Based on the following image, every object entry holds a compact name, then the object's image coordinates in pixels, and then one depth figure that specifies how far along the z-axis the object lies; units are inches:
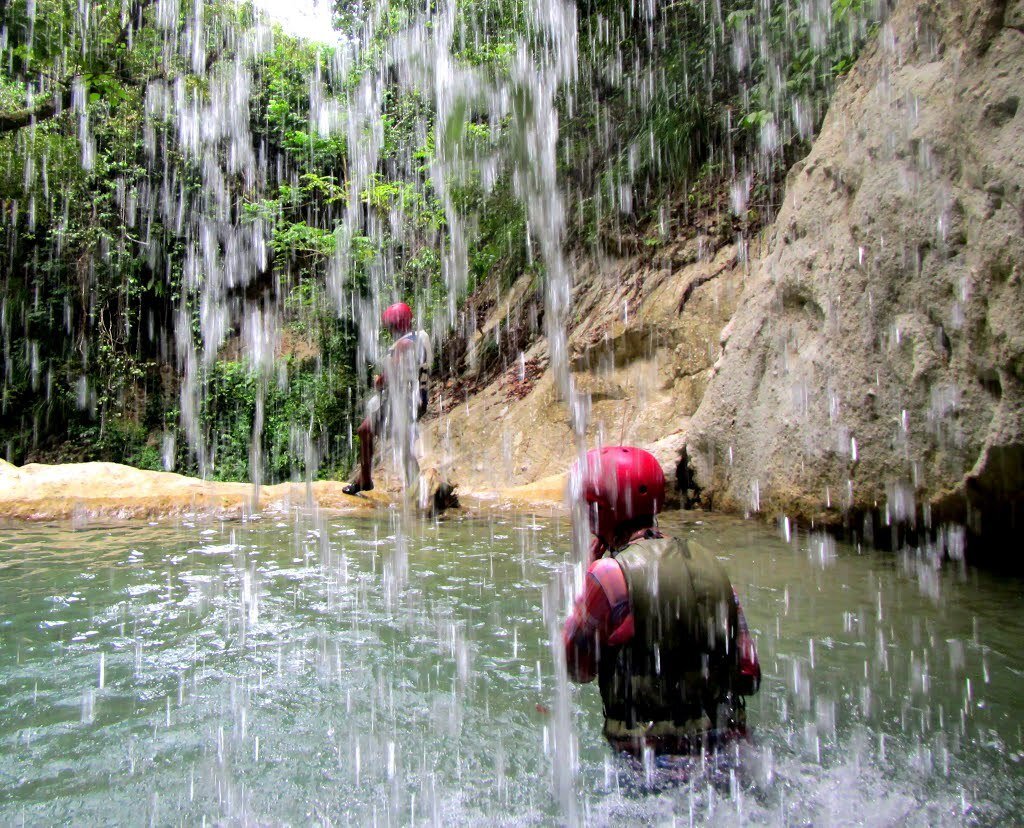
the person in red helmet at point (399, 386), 260.5
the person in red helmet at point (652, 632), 74.0
